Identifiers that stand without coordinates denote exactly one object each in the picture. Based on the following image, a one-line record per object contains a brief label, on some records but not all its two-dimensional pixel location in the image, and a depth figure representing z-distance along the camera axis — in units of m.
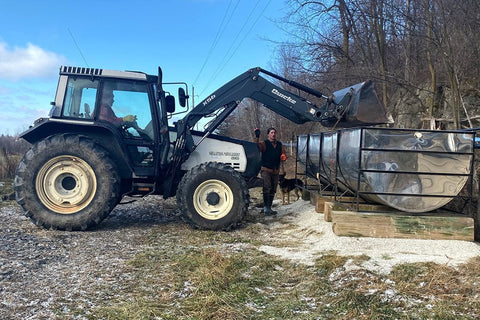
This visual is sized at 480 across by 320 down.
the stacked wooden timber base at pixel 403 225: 5.38
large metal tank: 5.28
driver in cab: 6.48
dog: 9.01
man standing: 8.05
